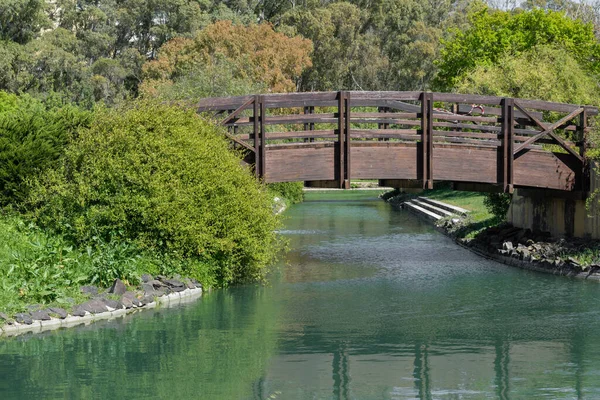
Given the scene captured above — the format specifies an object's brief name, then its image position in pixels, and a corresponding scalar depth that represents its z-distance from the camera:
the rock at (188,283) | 23.77
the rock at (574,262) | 27.41
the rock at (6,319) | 19.23
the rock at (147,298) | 22.20
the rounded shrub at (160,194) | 23.25
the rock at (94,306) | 20.76
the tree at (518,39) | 53.78
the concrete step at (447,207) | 44.41
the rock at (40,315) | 19.73
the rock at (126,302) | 21.66
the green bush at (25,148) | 24.31
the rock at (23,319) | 19.47
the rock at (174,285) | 23.39
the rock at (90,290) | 21.58
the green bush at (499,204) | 36.86
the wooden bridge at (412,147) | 26.16
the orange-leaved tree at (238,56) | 64.50
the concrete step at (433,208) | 46.49
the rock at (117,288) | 22.02
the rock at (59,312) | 20.12
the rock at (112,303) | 21.33
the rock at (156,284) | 23.16
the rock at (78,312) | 20.42
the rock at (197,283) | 24.11
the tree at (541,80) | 42.03
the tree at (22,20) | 73.69
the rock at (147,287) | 22.72
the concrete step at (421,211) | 47.09
